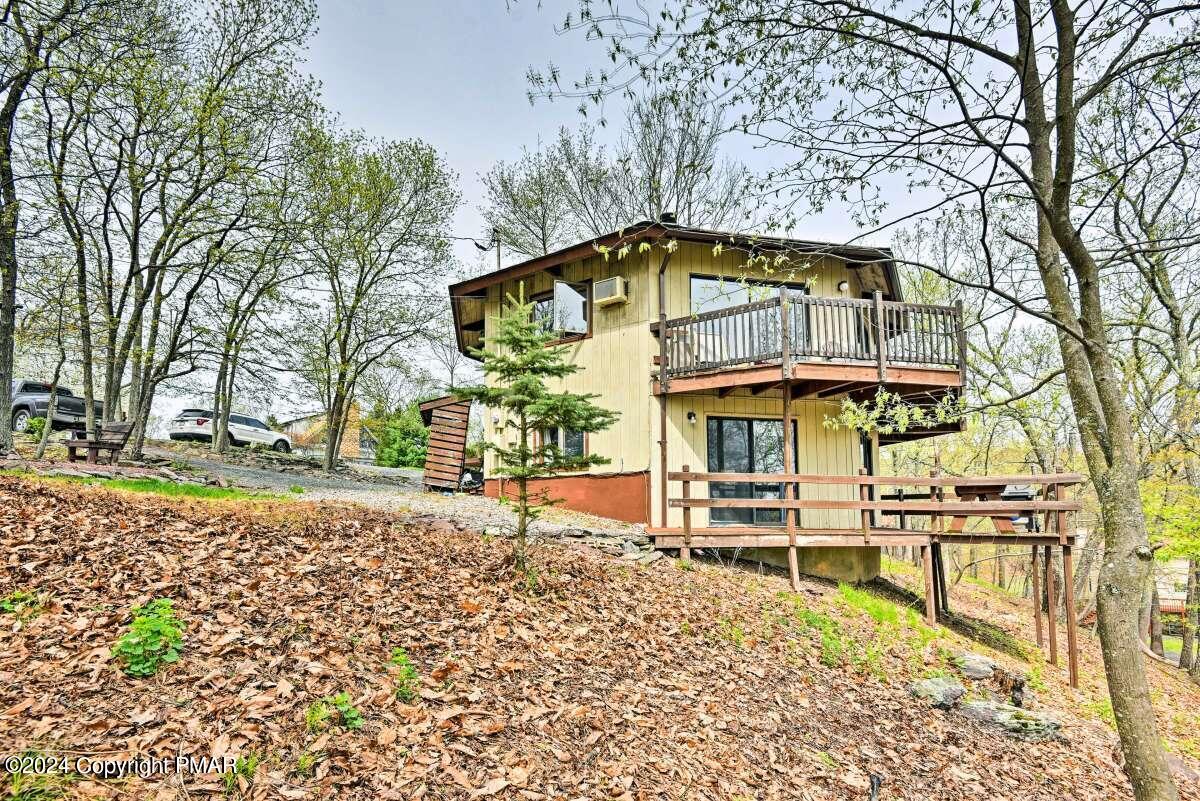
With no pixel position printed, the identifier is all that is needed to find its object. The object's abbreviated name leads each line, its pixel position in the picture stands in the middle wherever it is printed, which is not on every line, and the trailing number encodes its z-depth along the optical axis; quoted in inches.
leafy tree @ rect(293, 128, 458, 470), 772.6
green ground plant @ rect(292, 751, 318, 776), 141.2
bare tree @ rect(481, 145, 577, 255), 1048.2
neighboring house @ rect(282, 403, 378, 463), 1561.3
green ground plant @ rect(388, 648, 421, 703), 179.3
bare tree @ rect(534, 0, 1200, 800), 183.8
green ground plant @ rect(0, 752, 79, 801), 115.6
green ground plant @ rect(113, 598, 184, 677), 161.9
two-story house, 464.4
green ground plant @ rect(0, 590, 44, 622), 175.2
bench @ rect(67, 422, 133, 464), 491.2
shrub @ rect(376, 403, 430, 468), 1279.5
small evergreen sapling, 279.3
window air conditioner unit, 541.0
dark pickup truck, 775.7
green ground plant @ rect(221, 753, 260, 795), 131.9
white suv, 1019.3
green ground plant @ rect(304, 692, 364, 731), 156.1
